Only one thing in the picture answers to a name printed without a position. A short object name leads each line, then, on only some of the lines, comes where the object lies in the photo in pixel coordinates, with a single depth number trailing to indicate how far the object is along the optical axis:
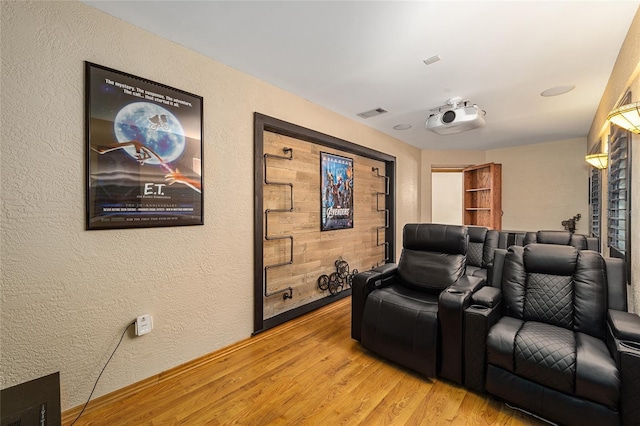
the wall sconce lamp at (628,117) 1.47
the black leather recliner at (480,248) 3.54
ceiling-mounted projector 2.83
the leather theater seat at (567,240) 2.73
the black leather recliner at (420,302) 2.00
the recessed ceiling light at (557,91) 2.85
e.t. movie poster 1.77
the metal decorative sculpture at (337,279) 3.60
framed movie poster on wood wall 3.61
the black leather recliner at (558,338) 1.43
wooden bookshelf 5.04
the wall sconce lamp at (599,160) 2.85
